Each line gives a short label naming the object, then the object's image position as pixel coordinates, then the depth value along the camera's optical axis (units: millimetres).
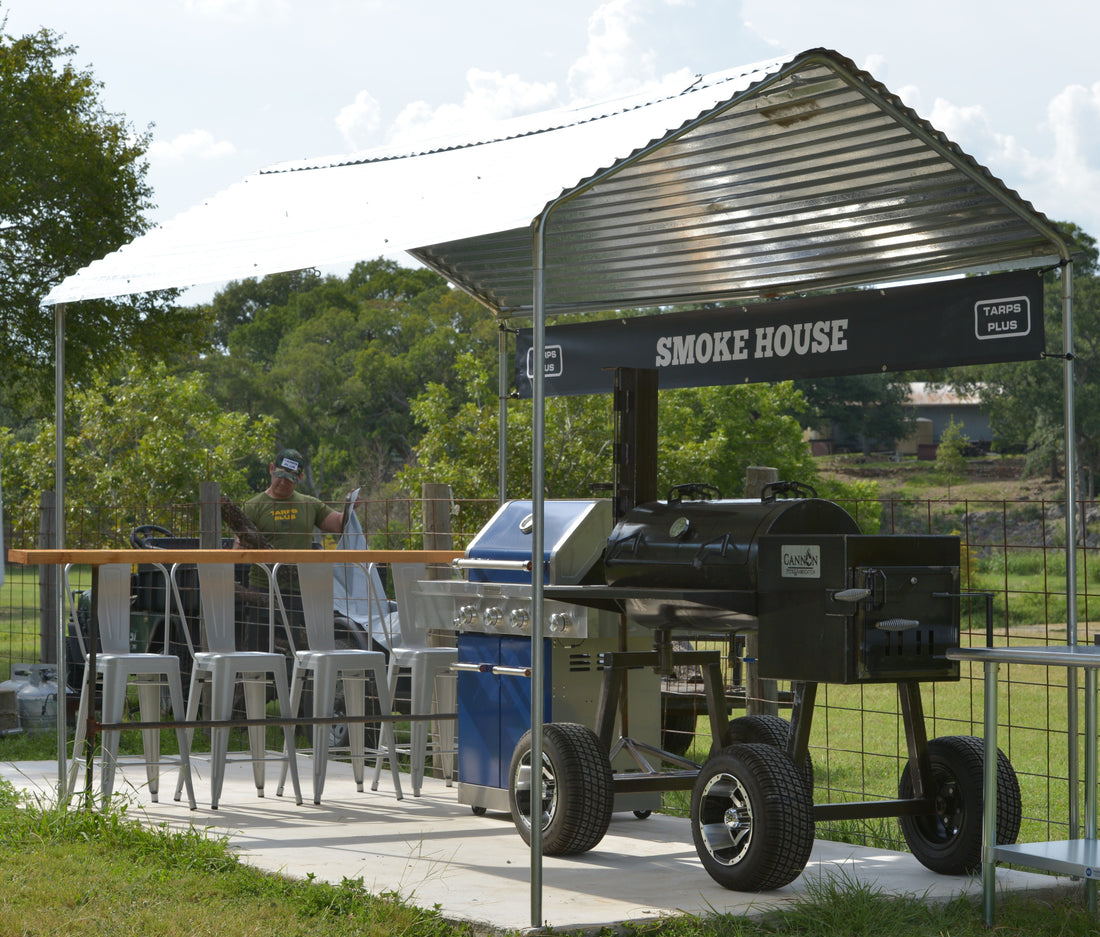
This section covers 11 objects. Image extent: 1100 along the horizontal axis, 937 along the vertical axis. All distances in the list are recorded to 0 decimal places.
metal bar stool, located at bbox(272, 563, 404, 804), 14547
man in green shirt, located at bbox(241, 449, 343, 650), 20937
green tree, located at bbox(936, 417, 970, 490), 97562
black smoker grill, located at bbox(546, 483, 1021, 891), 10070
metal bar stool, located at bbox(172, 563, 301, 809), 14227
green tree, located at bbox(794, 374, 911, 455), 103437
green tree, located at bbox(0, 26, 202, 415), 34437
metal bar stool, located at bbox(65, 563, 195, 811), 13734
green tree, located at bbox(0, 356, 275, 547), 51750
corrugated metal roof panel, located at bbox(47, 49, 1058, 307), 10297
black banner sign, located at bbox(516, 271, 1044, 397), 11992
